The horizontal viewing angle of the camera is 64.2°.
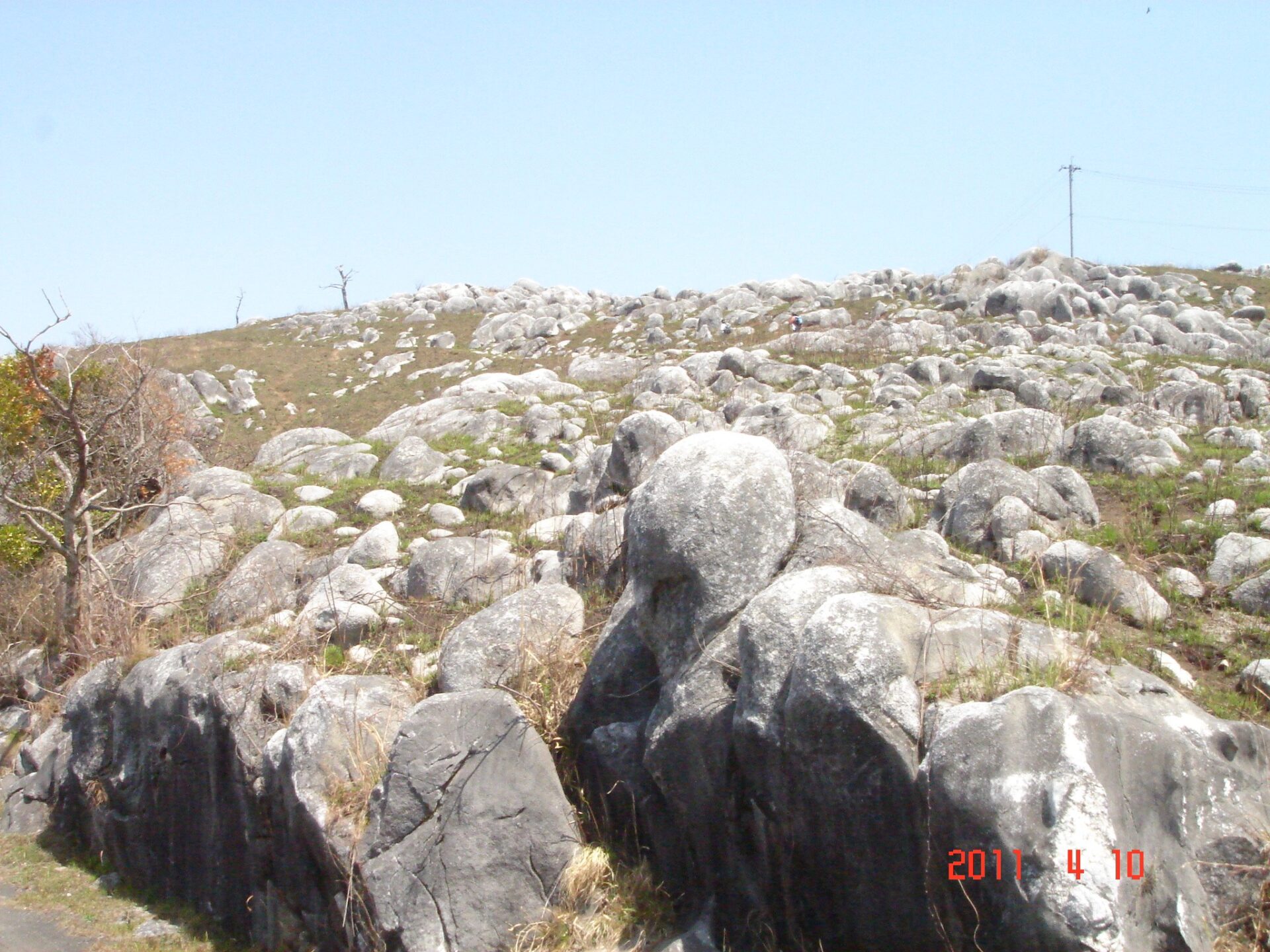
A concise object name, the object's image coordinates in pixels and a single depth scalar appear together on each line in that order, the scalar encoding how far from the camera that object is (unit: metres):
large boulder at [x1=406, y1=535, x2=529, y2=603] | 8.66
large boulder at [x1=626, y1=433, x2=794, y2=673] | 5.54
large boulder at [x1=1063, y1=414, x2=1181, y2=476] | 9.10
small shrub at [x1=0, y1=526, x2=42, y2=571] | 11.76
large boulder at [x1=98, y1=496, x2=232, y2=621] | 9.94
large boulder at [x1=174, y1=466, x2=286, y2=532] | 11.56
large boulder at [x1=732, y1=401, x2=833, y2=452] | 10.87
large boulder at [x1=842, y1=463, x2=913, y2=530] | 8.30
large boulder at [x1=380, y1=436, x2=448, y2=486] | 12.85
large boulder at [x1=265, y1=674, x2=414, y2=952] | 6.24
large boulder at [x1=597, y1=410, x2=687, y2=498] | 9.81
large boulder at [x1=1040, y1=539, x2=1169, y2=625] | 6.29
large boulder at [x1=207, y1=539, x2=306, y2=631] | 9.15
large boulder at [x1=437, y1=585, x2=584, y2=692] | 6.84
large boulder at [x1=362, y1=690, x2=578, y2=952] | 5.80
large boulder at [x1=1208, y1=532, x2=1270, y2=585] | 6.69
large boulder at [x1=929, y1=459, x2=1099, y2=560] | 7.50
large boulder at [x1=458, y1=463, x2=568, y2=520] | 10.98
